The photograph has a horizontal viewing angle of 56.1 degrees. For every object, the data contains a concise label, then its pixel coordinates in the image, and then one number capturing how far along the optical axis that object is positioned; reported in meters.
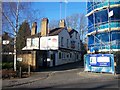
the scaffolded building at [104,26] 13.96
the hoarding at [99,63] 11.62
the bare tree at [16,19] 11.33
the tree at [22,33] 12.64
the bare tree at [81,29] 32.03
